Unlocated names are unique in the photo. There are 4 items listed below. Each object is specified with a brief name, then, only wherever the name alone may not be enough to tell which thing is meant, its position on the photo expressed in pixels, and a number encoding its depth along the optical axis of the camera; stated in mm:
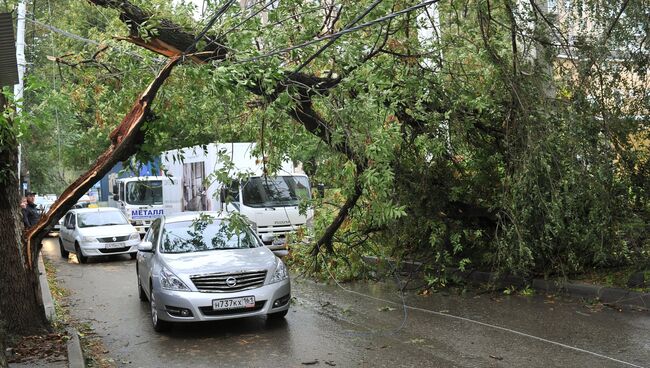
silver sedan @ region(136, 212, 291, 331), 8914
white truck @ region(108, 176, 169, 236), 26672
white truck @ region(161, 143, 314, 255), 19234
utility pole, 14491
